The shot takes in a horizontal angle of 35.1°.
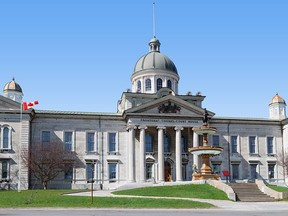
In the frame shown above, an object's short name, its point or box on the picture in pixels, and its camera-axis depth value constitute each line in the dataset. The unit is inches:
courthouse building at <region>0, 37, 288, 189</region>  2295.8
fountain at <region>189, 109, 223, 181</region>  1885.3
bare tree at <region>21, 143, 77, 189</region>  2228.1
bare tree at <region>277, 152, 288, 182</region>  2590.3
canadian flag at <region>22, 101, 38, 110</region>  2178.2
